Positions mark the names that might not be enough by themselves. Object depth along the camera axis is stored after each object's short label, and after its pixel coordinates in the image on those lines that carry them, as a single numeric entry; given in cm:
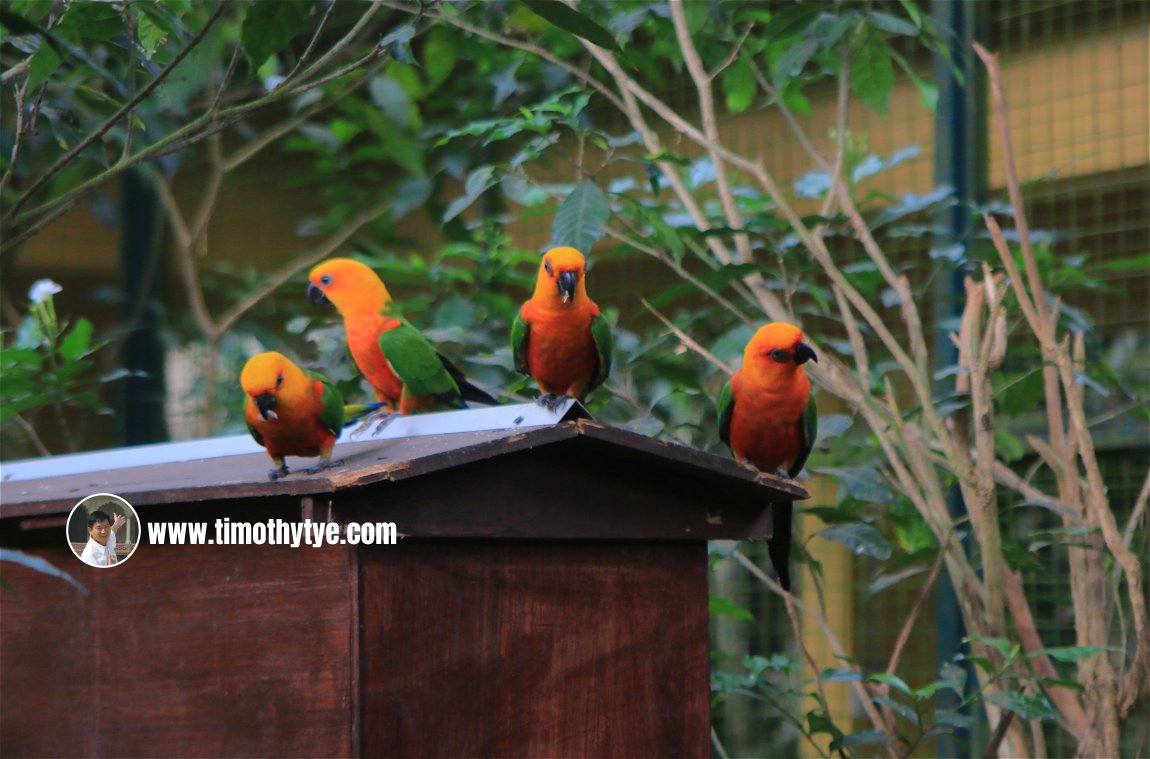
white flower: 644
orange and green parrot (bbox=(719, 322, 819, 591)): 627
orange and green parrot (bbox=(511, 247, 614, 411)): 619
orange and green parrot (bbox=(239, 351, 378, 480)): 603
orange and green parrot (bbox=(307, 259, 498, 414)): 627
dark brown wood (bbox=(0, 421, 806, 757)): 596
